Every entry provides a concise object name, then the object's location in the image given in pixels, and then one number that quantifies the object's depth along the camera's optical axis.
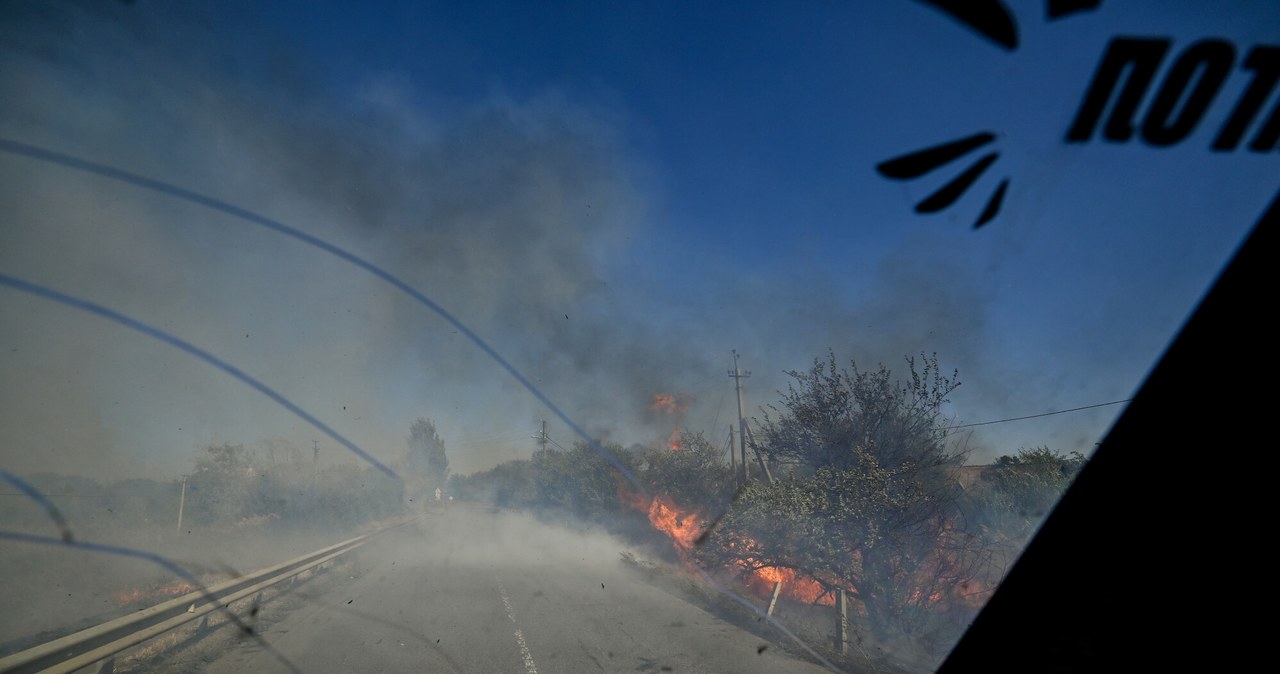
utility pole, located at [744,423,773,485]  12.39
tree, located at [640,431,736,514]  17.55
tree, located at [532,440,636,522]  26.02
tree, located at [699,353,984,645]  9.81
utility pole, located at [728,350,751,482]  16.15
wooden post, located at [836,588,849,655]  8.55
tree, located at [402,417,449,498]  50.66
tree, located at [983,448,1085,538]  11.73
